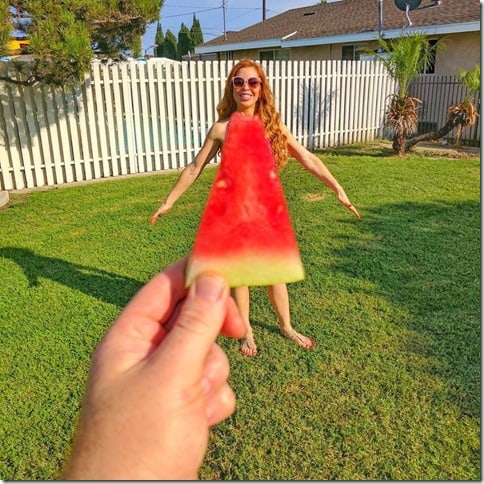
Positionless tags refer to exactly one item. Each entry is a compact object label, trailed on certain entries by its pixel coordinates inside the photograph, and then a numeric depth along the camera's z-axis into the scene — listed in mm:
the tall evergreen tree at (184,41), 60819
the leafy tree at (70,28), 6820
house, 15883
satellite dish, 14953
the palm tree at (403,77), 11633
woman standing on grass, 3361
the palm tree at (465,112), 12109
